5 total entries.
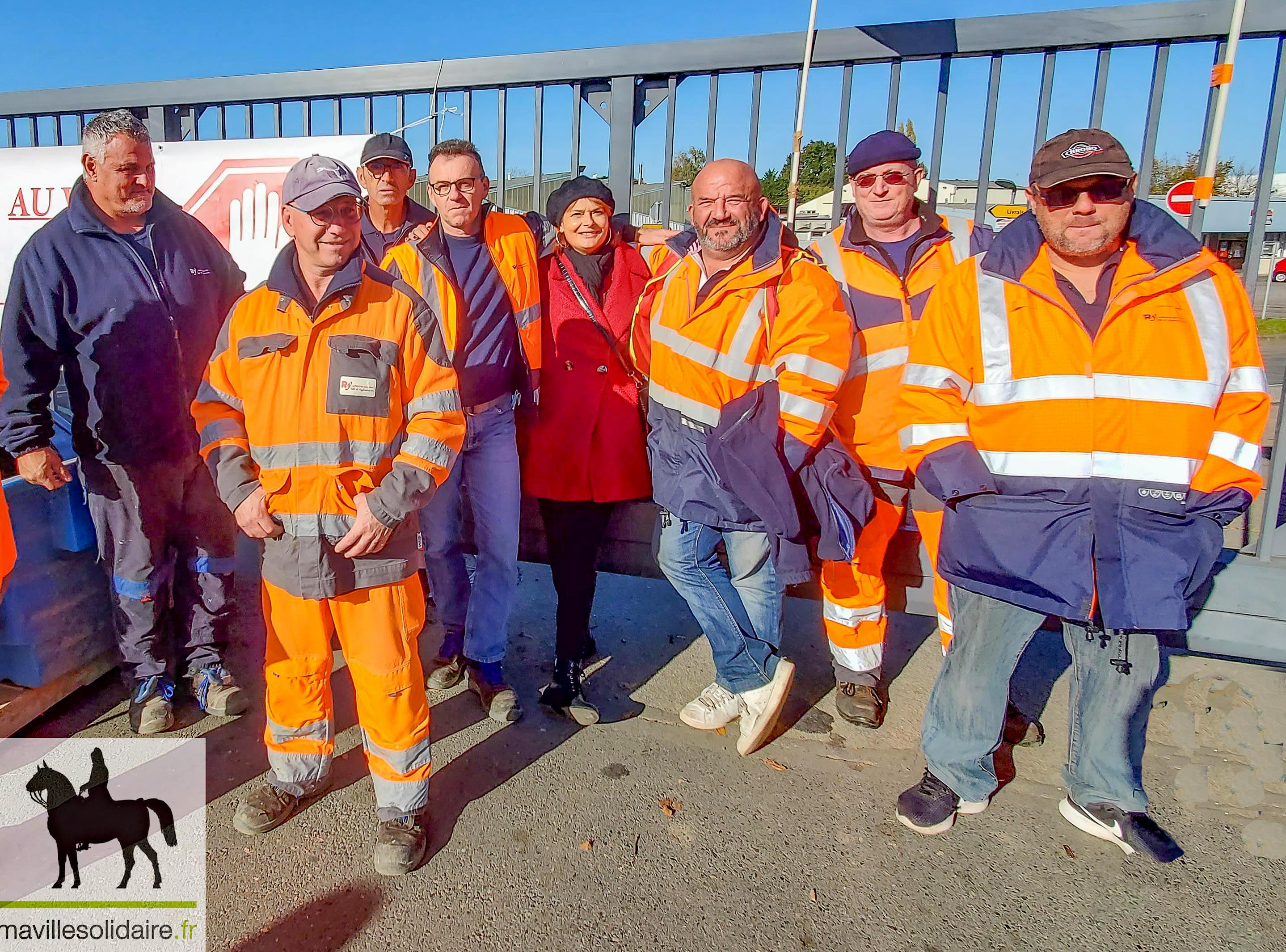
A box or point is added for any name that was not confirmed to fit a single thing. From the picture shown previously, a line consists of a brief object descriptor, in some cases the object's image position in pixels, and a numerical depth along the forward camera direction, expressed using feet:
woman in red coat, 10.21
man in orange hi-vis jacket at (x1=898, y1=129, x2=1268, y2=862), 7.32
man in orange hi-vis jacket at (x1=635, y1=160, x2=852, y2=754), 8.79
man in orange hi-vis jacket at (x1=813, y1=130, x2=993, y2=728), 9.55
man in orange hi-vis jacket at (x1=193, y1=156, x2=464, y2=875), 7.55
